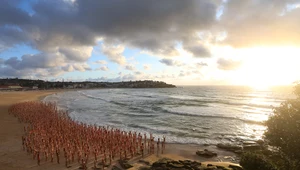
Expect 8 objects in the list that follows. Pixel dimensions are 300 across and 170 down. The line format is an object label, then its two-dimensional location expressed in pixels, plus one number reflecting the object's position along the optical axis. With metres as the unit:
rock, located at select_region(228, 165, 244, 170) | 13.27
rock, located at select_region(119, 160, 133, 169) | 13.80
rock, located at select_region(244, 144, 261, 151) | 20.12
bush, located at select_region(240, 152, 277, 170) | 10.88
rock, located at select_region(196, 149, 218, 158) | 17.84
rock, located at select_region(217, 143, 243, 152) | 19.83
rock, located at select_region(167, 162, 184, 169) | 12.36
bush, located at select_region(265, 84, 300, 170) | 10.71
